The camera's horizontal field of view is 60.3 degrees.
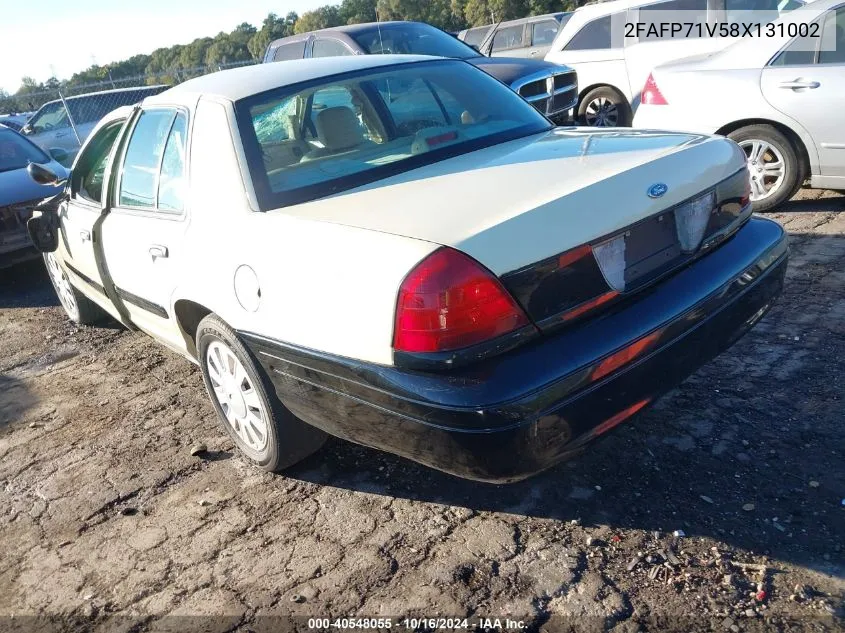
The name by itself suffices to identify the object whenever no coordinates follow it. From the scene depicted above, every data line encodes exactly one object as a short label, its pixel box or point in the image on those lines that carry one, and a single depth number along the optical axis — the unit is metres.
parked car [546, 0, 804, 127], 7.91
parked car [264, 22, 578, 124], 7.76
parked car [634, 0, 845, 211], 5.24
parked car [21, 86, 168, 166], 14.30
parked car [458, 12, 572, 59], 15.82
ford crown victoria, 2.20
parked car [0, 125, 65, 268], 6.71
